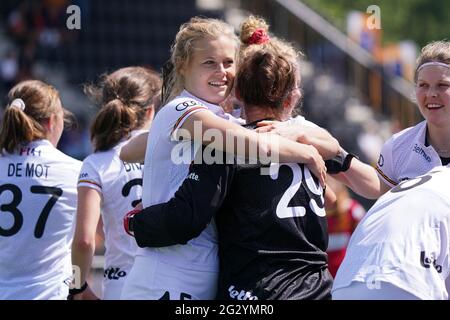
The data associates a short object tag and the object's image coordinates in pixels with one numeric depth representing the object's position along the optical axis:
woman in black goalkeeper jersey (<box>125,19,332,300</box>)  7.01
